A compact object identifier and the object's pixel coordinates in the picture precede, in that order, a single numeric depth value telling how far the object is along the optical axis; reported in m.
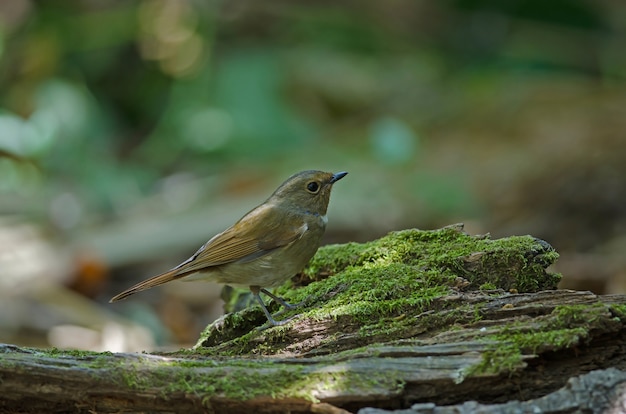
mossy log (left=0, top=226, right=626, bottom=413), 5.85
